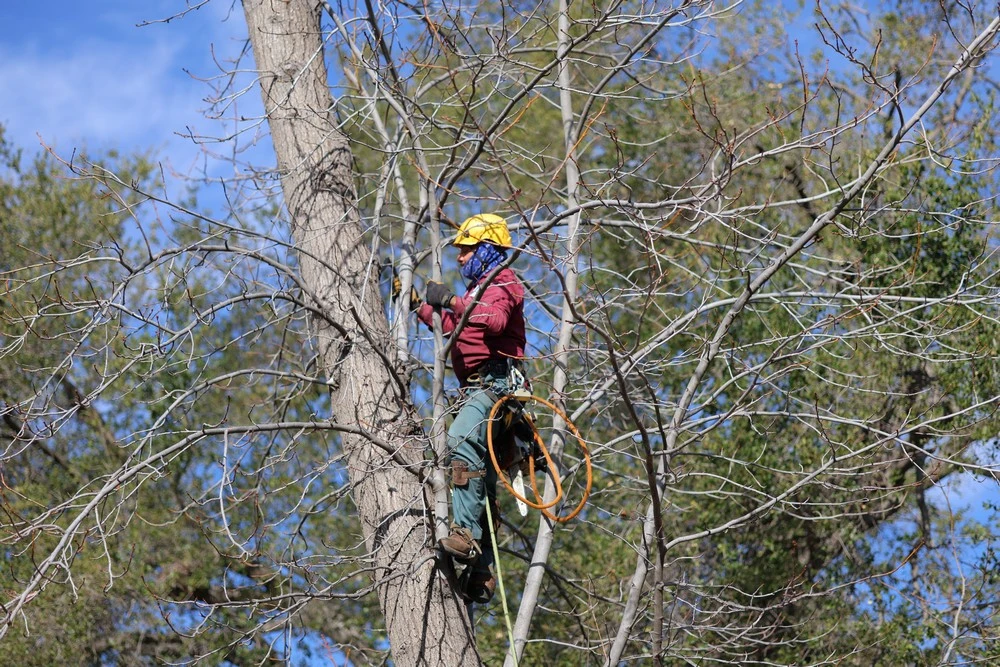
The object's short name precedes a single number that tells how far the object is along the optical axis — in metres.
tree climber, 9.16
